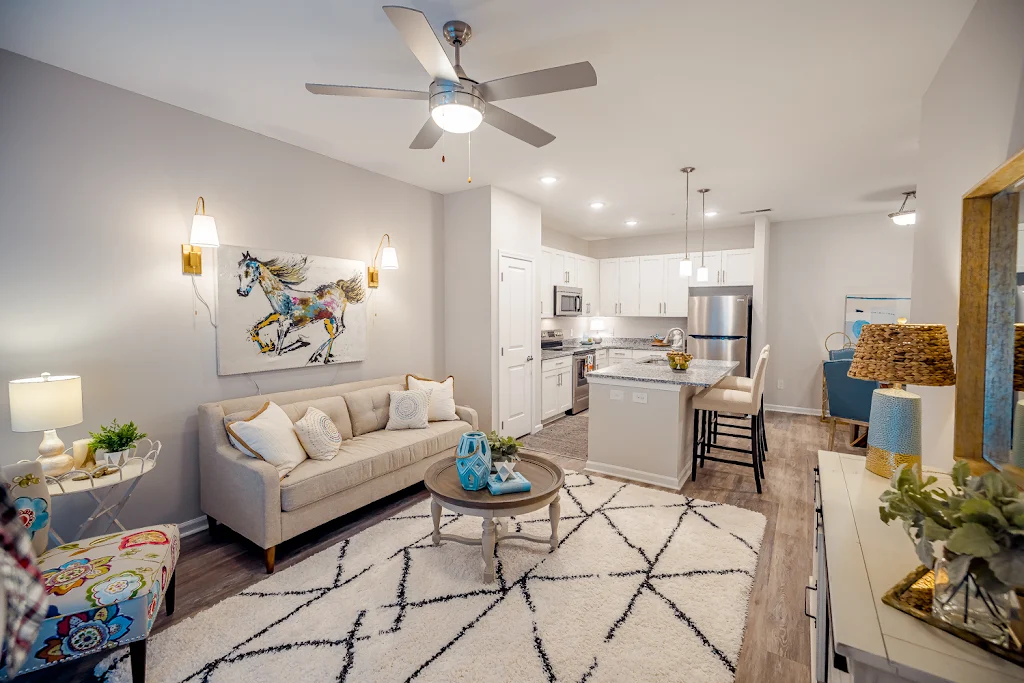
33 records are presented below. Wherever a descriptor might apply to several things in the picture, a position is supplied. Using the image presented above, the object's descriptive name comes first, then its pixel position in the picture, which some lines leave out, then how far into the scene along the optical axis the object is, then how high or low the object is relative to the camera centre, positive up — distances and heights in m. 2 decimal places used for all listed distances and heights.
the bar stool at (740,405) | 3.45 -0.68
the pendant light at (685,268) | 4.47 +0.54
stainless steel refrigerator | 5.82 -0.12
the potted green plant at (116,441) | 2.22 -0.61
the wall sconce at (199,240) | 2.63 +0.49
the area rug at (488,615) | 1.74 -1.36
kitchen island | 3.46 -0.84
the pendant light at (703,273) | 4.42 +0.48
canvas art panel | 3.00 +0.08
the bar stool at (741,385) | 3.97 -0.59
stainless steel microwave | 6.03 +0.28
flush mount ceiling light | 4.53 +1.07
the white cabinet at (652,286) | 6.62 +0.52
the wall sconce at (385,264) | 3.87 +0.51
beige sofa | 2.43 -0.93
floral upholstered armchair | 1.49 -0.95
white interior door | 4.62 -0.27
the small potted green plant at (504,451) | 2.48 -0.74
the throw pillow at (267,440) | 2.56 -0.70
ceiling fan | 1.64 +0.98
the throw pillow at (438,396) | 3.78 -0.66
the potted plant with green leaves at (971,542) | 0.75 -0.39
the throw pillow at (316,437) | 2.82 -0.75
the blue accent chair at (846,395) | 4.17 -0.73
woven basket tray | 0.79 -0.60
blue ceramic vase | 2.30 -0.75
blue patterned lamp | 1.50 -0.19
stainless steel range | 6.02 -0.61
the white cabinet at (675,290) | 6.43 +0.45
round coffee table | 2.18 -0.90
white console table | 0.78 -0.61
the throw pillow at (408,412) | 3.54 -0.74
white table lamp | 1.94 -0.39
